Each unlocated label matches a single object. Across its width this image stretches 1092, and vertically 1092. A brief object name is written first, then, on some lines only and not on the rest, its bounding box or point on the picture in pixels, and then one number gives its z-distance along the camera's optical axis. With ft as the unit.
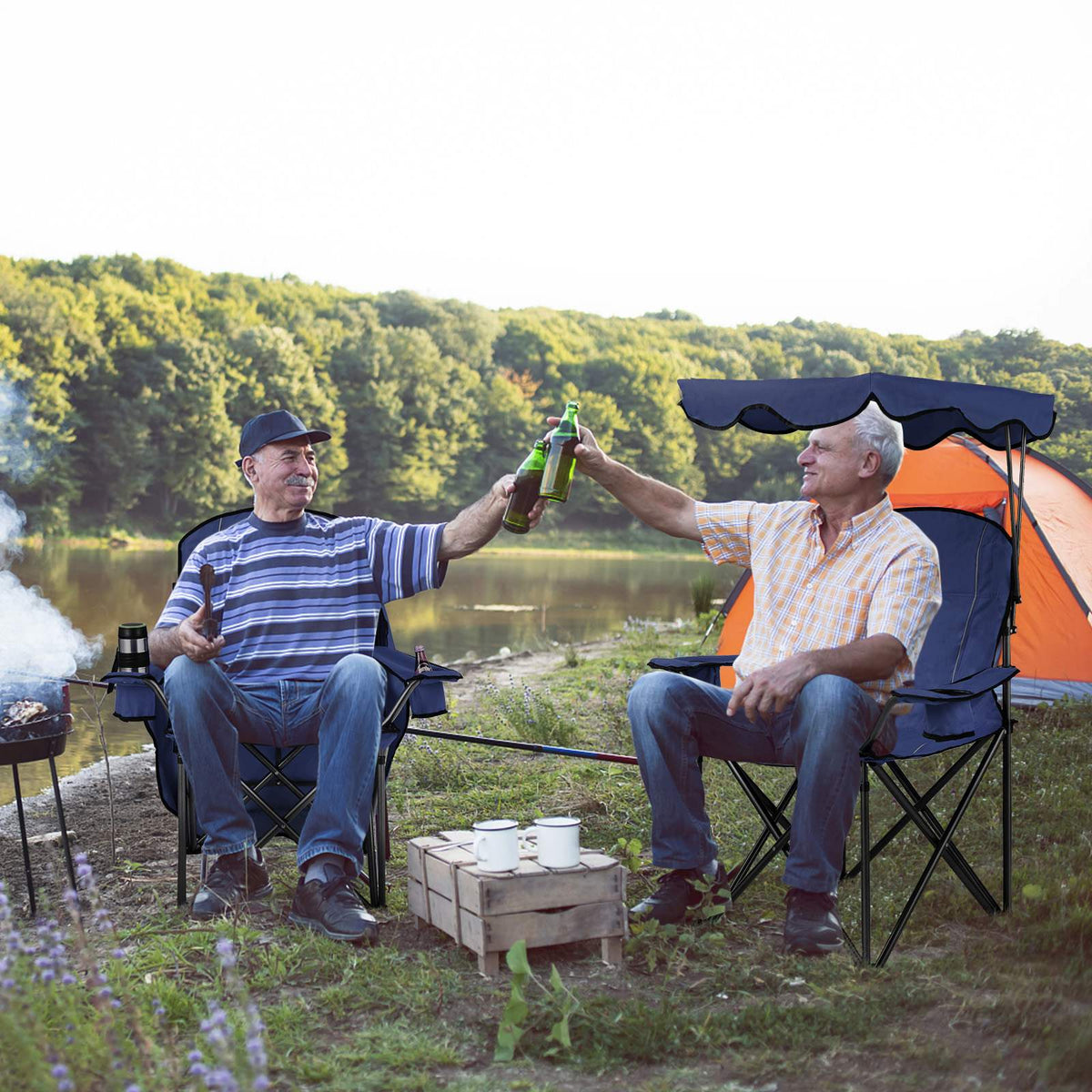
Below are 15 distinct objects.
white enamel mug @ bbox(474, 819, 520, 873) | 6.96
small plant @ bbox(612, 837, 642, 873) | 8.73
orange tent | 15.72
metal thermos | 8.50
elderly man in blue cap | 7.84
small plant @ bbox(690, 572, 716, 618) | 33.24
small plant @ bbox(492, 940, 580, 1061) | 5.84
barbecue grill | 7.69
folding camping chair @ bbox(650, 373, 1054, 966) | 7.50
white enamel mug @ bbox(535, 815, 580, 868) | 7.06
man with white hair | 7.32
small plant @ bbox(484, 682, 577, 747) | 14.26
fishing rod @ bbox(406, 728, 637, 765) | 9.50
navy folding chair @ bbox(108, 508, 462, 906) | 8.29
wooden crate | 6.83
